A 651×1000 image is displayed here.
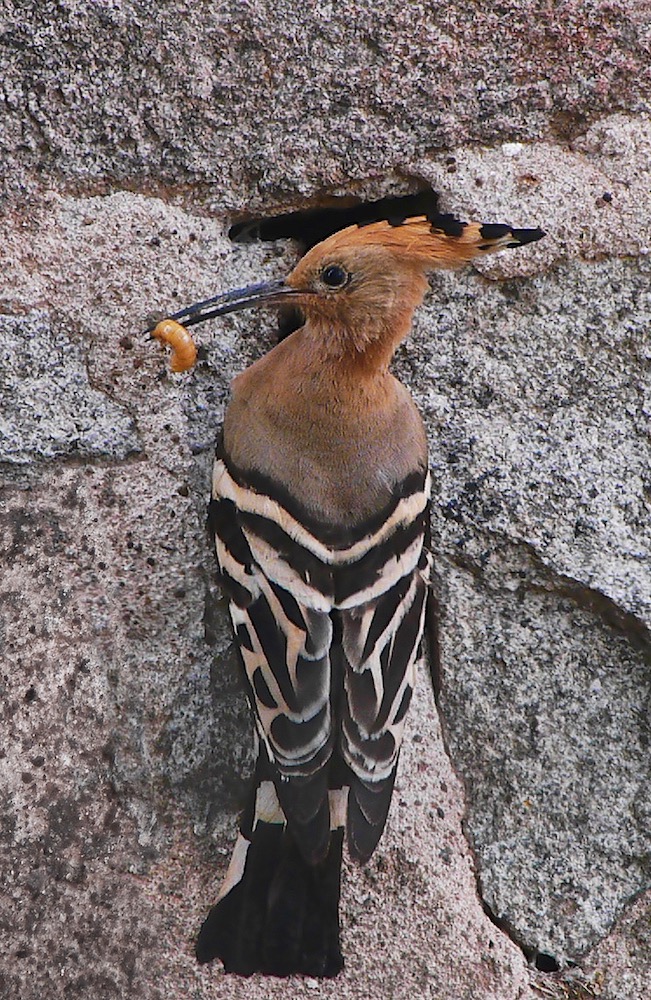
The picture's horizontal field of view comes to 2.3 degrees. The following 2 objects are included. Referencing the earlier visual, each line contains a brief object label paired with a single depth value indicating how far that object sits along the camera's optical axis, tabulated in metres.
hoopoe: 5.54
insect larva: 5.56
